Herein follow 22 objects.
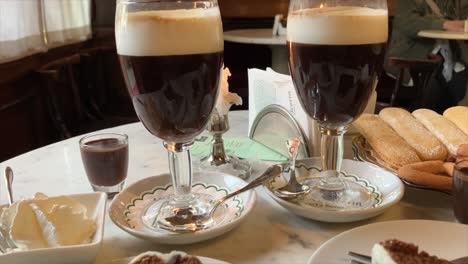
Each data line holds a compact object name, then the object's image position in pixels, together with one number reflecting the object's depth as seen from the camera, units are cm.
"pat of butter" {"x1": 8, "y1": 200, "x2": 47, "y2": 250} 51
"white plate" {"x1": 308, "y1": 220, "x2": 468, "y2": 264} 48
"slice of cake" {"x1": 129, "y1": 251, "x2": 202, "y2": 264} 43
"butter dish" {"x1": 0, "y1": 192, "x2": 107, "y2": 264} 46
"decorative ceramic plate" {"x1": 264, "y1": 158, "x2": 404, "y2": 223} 57
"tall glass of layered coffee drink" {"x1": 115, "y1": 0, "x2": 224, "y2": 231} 54
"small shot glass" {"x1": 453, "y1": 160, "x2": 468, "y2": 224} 57
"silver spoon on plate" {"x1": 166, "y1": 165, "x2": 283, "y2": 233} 57
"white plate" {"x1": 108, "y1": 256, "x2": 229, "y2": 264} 46
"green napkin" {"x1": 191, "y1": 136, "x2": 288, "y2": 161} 88
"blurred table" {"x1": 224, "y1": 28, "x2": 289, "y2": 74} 268
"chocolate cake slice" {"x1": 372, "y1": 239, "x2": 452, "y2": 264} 43
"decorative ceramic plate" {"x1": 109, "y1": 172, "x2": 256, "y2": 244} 53
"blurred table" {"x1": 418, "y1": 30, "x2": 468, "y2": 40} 256
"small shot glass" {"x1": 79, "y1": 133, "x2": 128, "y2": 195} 73
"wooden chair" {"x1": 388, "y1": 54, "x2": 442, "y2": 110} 229
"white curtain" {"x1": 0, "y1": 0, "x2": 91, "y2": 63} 174
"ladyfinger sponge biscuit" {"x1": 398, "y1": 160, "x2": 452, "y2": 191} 63
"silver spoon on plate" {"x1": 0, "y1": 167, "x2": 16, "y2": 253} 52
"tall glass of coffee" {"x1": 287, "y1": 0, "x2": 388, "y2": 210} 60
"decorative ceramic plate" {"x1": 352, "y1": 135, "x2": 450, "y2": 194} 72
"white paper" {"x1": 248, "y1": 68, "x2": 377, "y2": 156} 80
